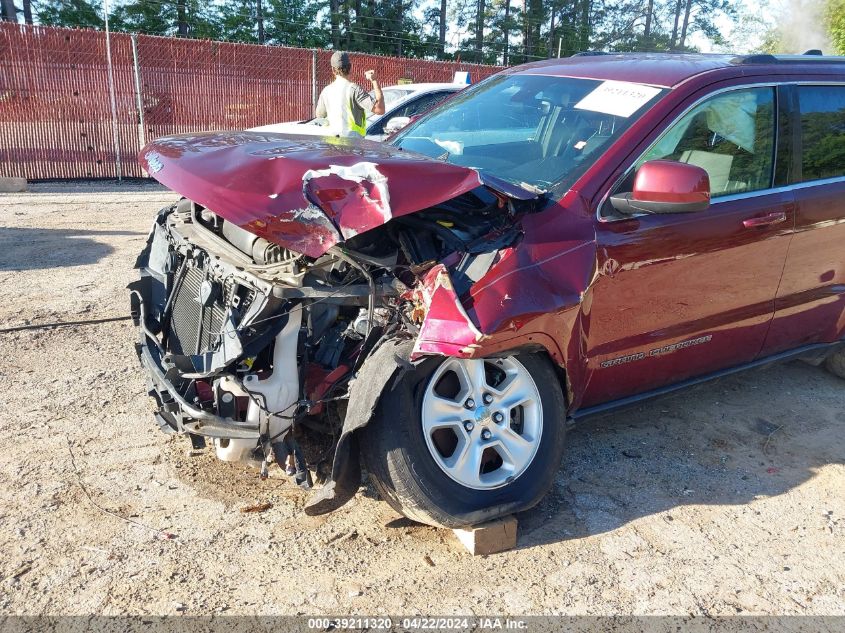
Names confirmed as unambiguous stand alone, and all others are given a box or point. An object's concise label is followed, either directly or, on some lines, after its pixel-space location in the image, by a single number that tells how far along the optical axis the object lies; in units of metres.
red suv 2.71
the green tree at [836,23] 20.42
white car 9.46
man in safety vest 7.56
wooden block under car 2.86
